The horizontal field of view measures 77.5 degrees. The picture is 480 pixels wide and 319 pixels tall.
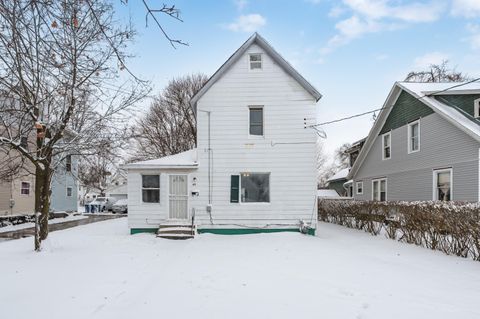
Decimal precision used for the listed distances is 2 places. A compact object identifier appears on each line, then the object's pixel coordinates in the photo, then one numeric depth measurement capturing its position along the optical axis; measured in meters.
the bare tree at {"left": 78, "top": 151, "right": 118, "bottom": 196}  9.60
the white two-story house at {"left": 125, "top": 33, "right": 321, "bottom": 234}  11.60
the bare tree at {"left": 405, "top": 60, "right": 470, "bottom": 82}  27.98
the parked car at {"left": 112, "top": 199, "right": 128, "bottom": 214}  30.18
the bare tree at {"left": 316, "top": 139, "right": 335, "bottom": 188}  49.83
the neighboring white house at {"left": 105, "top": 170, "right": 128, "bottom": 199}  48.61
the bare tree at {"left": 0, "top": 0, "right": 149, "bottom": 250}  7.87
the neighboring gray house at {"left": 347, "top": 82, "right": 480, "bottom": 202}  11.16
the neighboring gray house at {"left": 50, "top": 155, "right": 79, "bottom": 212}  22.40
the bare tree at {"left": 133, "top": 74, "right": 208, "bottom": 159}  27.16
